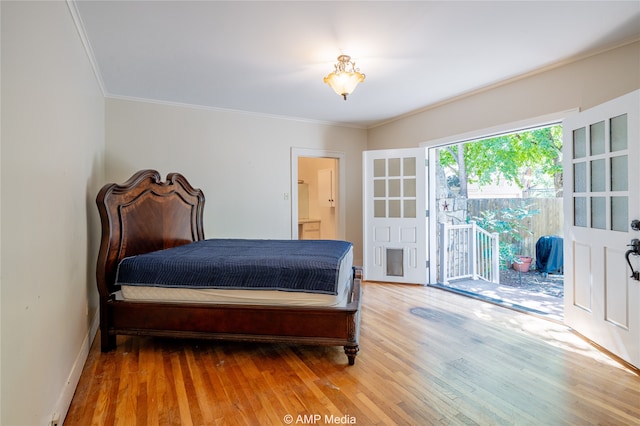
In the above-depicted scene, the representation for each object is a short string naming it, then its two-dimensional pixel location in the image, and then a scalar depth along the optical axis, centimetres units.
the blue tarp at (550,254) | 459
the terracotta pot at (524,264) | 538
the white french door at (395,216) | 439
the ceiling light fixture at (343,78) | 254
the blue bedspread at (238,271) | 222
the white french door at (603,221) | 217
